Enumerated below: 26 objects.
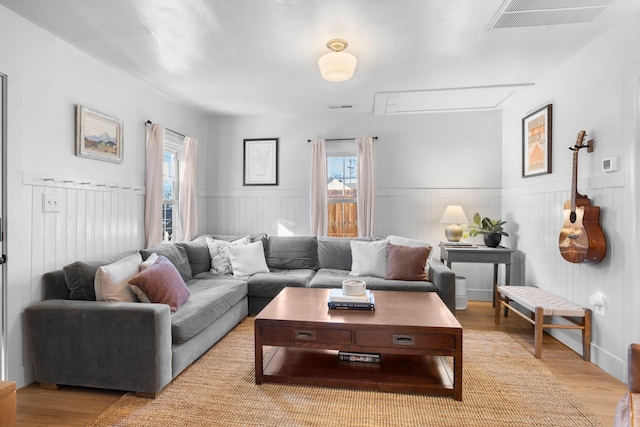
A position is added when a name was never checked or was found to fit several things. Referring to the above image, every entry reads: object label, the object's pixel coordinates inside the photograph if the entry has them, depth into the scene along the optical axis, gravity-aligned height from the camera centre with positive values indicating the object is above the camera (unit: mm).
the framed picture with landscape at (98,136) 2598 +640
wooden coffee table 1973 -815
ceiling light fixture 2378 +1097
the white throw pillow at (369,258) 3556 -508
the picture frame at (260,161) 4551 +706
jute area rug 1778 -1129
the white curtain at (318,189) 4328 +309
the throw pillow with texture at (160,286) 2307 -543
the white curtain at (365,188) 4238 +318
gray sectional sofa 1979 -791
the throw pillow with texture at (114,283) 2203 -495
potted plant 3736 -201
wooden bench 2475 -759
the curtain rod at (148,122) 3436 +937
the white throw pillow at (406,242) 3606 -333
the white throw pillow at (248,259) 3609 -539
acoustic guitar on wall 2383 -111
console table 3562 -455
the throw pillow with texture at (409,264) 3344 -533
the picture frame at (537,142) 3098 +725
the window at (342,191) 4461 +292
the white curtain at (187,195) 4094 +205
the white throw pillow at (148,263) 2538 -411
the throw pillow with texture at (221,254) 3707 -494
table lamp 3891 -84
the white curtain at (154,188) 3381 +238
